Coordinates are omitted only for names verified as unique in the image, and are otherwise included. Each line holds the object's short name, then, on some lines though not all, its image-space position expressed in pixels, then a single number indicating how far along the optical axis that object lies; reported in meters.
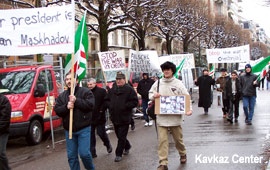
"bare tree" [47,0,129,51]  17.22
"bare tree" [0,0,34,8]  19.66
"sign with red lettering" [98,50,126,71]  12.41
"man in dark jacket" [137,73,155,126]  11.87
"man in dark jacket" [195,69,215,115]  14.62
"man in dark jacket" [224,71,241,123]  11.77
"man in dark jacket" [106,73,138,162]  7.32
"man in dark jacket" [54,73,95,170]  5.61
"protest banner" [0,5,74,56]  7.68
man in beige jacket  6.38
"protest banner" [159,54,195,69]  19.05
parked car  9.19
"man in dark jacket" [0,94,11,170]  5.56
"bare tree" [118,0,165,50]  17.73
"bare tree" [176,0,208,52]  30.26
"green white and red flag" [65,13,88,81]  6.83
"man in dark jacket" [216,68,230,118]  12.53
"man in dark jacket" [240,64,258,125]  11.30
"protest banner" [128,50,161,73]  13.44
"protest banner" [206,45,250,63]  20.77
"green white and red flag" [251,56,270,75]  12.87
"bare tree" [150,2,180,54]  23.75
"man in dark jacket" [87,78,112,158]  7.70
